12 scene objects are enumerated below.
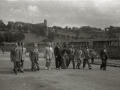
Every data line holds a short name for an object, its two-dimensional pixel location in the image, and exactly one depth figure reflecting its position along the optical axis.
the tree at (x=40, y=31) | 145.00
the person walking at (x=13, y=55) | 11.90
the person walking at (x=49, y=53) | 14.81
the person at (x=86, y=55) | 15.52
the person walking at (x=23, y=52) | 12.89
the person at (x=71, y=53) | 16.09
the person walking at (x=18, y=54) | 12.27
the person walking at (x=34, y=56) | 13.37
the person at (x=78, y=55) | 15.59
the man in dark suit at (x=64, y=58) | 15.26
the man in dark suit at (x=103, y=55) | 15.33
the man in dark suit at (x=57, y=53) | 15.15
